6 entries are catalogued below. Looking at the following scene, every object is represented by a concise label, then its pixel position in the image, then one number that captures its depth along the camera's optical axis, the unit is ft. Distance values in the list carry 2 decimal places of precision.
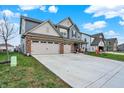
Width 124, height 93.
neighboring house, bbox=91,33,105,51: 80.80
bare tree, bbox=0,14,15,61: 32.45
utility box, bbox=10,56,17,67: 18.88
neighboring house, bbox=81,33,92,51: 70.35
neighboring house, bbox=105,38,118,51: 113.43
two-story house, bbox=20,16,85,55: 35.51
